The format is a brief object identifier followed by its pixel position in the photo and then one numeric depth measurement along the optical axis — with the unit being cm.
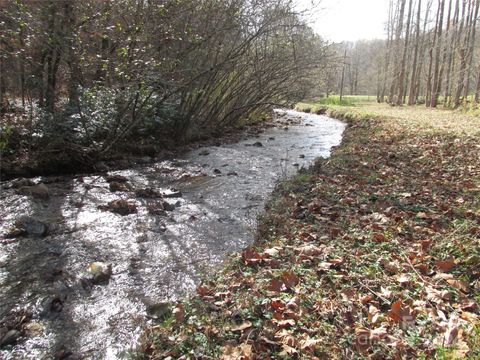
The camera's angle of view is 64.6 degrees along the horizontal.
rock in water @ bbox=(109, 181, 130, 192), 780
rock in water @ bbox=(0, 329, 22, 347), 324
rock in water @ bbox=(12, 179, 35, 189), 739
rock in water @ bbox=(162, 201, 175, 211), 682
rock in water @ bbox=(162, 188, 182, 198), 760
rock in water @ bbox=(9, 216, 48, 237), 539
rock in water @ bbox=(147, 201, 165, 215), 657
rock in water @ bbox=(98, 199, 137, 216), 651
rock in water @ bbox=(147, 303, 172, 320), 367
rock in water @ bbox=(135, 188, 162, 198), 751
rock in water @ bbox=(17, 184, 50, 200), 701
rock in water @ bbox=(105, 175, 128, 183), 835
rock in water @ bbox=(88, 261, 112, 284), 434
